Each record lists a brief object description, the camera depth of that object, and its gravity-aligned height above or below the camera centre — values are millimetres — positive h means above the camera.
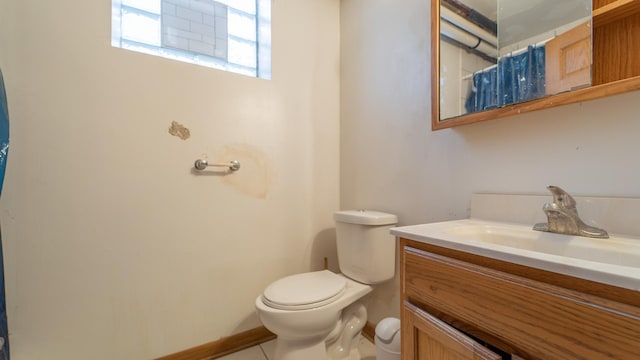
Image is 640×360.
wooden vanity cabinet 410 -259
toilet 1063 -515
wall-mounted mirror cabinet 722 +426
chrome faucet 696 -92
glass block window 1276 +823
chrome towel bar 1308 +82
